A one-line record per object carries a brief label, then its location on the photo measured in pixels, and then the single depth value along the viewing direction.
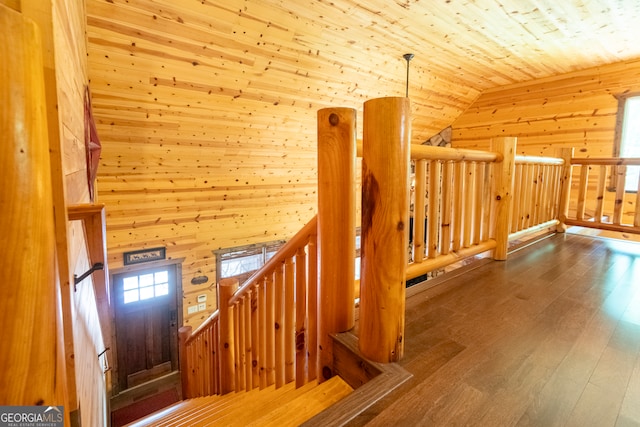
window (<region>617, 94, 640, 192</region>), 4.14
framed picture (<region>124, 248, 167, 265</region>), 4.20
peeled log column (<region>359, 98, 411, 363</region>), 1.08
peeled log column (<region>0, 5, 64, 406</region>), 0.43
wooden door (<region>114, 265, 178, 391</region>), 4.52
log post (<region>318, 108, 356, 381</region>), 1.21
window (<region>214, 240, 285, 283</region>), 5.02
